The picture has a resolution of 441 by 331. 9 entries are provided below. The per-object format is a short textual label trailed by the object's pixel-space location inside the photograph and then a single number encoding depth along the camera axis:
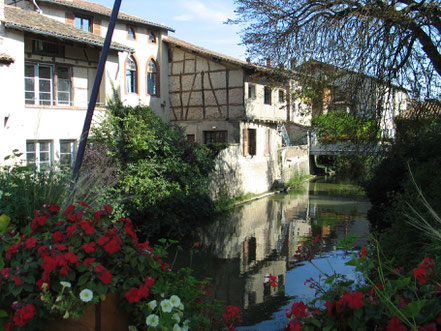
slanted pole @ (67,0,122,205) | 5.66
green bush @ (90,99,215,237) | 12.11
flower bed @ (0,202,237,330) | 2.50
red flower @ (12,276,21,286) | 2.46
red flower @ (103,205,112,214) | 3.15
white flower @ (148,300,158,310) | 2.58
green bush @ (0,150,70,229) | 4.96
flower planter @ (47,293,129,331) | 2.65
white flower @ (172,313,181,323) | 2.58
